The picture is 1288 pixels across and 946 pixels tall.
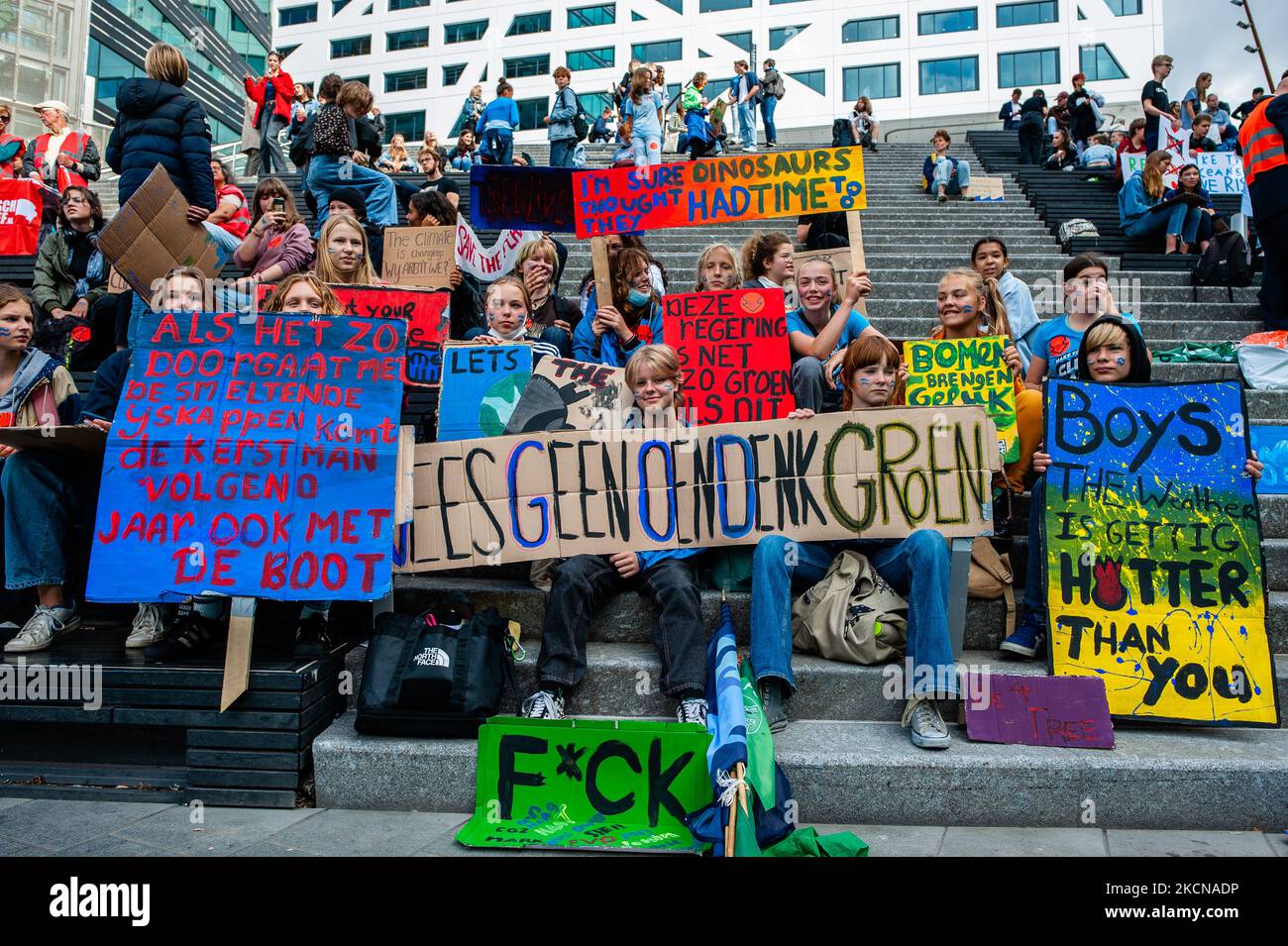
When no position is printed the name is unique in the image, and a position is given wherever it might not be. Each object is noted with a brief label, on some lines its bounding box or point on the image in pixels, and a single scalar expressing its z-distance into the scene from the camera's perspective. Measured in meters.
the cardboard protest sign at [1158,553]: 3.36
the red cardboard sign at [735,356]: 4.79
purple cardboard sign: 3.21
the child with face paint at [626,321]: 5.11
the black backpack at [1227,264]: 7.75
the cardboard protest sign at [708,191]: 5.14
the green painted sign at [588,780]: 2.97
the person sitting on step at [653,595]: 3.46
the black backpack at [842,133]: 18.69
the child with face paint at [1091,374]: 3.68
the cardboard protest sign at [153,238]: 4.81
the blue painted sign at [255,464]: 3.54
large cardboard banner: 3.77
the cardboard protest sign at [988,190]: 12.84
